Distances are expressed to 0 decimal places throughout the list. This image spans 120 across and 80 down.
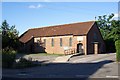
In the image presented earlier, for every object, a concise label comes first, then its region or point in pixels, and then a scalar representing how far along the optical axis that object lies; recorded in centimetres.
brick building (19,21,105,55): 2377
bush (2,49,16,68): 1213
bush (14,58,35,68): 1238
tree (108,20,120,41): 2654
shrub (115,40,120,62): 1452
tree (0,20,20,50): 2014
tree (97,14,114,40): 3643
